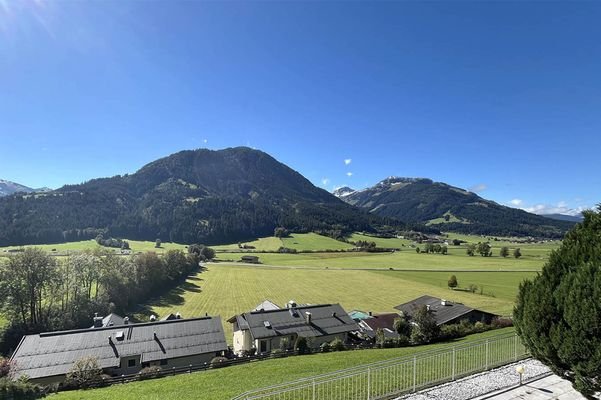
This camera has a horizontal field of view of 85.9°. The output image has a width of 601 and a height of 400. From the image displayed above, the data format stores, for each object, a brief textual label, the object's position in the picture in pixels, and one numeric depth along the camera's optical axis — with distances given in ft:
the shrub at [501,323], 121.57
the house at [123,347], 103.14
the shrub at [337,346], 113.50
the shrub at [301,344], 115.49
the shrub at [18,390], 57.16
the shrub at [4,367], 74.28
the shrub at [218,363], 97.39
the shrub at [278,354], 106.28
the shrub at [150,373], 83.87
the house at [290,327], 135.95
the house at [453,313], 149.83
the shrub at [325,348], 112.43
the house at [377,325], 150.61
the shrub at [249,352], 127.12
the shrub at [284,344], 128.47
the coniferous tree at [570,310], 26.43
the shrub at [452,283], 260.62
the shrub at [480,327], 120.02
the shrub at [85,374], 78.38
